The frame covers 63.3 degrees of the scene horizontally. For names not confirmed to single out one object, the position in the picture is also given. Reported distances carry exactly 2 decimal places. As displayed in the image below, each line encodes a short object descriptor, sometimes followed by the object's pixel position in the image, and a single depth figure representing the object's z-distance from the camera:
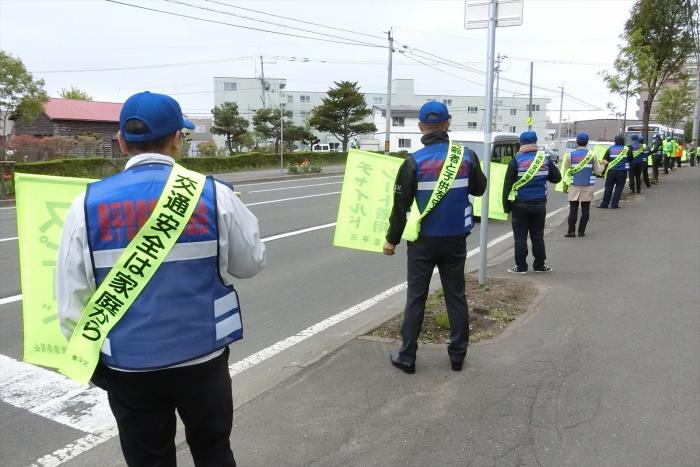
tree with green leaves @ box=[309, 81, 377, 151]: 49.56
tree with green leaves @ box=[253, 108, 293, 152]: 53.41
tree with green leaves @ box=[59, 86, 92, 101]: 73.06
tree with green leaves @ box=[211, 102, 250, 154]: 52.38
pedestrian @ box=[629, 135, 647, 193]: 15.36
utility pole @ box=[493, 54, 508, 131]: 51.89
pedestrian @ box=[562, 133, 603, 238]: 10.00
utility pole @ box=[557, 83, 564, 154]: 71.68
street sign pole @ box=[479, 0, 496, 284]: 5.63
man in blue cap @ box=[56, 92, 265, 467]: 2.01
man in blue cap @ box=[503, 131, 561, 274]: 7.18
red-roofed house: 39.54
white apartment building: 80.06
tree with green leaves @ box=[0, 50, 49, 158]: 19.41
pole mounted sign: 5.60
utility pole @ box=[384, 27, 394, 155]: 34.34
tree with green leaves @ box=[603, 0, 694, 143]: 17.56
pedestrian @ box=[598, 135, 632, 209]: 12.88
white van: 13.80
